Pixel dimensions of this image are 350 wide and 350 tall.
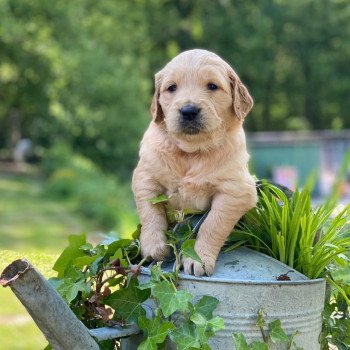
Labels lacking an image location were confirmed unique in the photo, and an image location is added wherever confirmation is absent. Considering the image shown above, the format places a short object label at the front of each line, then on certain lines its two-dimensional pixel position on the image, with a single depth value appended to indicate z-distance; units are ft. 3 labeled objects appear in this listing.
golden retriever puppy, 6.14
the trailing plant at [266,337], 5.91
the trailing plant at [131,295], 5.88
